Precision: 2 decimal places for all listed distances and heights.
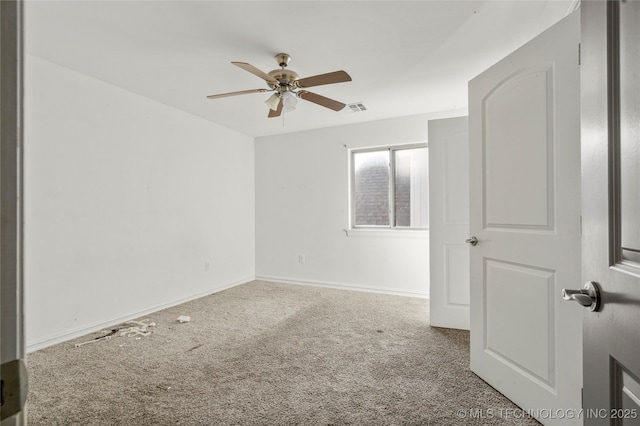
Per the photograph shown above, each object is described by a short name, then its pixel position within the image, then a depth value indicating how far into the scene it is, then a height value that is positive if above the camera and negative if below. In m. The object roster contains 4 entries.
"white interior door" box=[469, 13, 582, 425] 1.43 -0.06
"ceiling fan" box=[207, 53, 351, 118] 2.22 +0.99
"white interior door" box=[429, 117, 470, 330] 2.79 -0.09
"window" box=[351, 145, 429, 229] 4.18 +0.36
